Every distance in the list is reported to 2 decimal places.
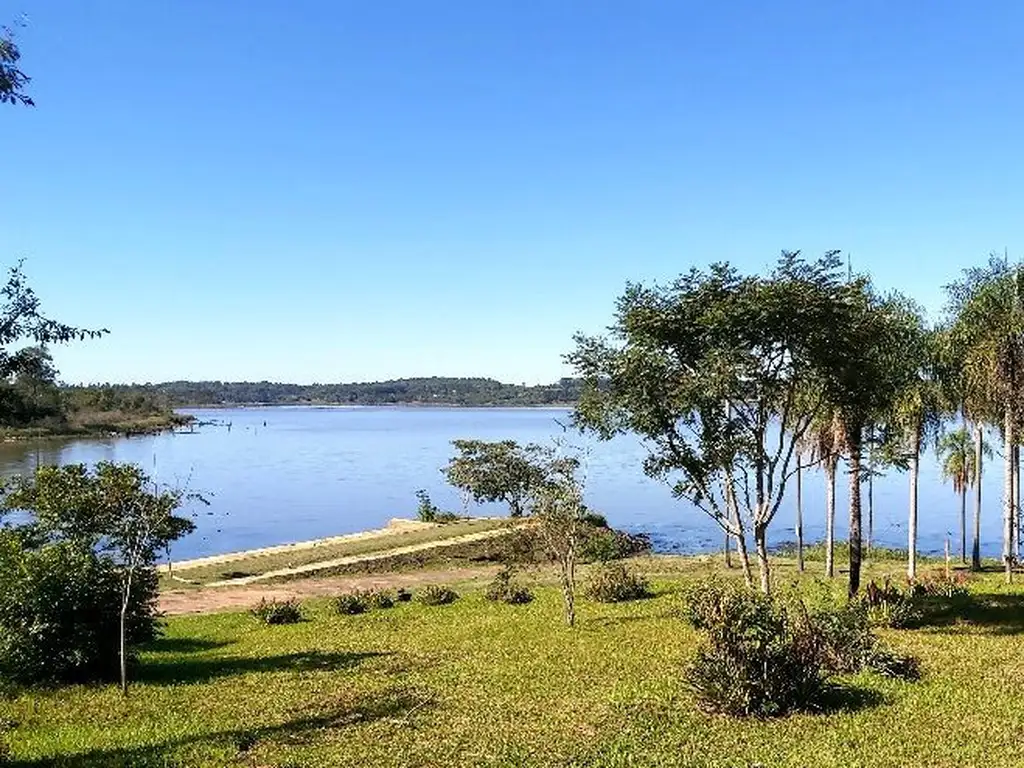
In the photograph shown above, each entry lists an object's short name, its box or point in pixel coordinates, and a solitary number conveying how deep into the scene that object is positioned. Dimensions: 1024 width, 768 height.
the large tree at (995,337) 22.31
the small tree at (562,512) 19.78
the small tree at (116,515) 15.66
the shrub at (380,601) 23.77
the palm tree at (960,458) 36.00
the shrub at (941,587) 19.95
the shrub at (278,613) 22.00
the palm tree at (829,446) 22.00
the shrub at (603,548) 27.48
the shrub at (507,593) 23.50
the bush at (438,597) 23.97
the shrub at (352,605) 23.05
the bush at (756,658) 11.12
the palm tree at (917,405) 22.06
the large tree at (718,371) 16.06
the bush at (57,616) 14.17
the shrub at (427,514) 47.61
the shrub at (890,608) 16.88
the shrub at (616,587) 22.86
